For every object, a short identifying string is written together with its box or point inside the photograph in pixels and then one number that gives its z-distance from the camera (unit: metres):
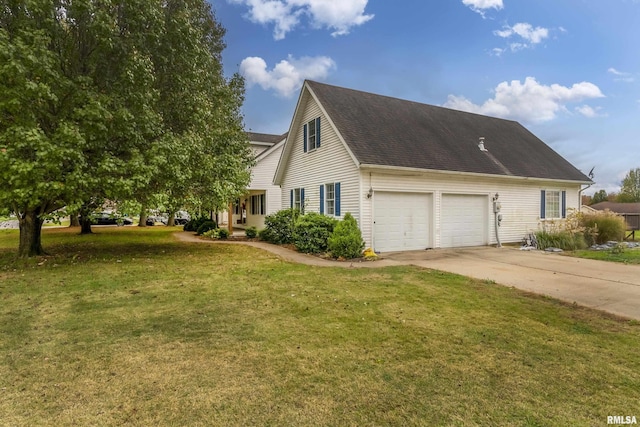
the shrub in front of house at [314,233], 11.58
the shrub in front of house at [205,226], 19.39
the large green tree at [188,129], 9.60
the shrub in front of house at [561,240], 13.09
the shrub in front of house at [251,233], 17.05
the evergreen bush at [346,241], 10.34
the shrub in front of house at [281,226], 13.88
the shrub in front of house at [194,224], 20.59
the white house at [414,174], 11.91
